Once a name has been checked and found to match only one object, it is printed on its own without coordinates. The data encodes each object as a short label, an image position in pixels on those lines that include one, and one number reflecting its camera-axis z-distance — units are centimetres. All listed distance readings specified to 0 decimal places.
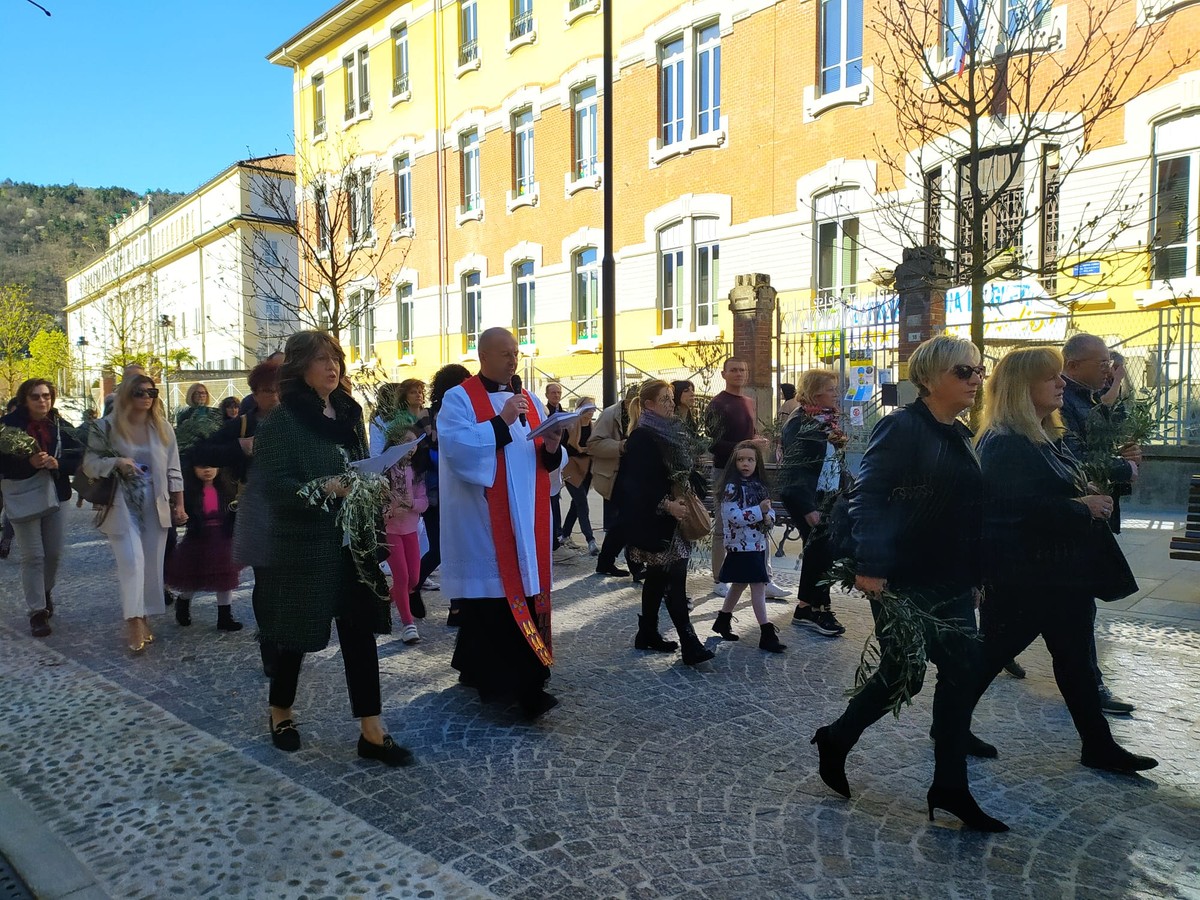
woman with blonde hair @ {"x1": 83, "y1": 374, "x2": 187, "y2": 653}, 643
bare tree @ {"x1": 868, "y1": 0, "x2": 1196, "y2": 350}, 1323
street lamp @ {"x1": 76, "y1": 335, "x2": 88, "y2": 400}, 4794
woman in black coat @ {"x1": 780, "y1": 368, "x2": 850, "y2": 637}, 641
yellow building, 1391
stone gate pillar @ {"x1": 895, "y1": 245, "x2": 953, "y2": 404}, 1323
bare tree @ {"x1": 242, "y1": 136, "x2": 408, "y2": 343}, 1494
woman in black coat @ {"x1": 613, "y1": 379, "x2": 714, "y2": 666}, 604
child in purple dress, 707
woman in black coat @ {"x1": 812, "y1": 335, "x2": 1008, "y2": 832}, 362
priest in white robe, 496
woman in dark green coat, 436
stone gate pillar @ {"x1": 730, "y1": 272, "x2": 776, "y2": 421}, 1602
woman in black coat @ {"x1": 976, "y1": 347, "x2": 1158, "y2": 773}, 406
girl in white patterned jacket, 634
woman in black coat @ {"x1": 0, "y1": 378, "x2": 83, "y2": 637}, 706
